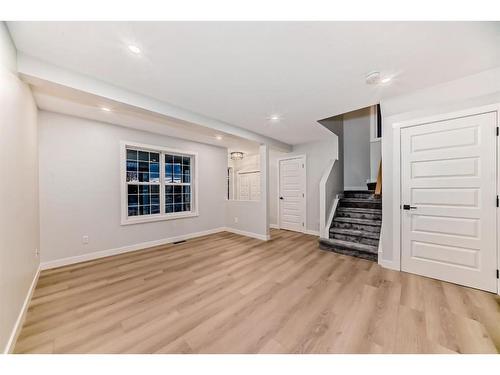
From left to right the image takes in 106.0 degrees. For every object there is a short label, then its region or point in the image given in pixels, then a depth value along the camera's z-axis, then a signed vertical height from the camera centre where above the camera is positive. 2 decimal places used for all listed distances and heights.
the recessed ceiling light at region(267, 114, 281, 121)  3.21 +1.22
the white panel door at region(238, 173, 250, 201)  7.35 +0.04
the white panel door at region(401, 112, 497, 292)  2.12 -0.16
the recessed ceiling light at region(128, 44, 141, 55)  1.58 +1.19
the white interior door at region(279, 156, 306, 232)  5.13 -0.18
